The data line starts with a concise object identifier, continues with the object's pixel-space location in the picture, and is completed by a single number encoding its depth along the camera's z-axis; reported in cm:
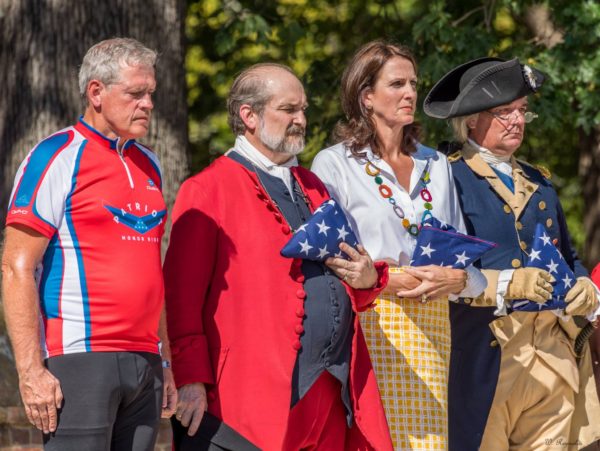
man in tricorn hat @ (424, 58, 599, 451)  1092
